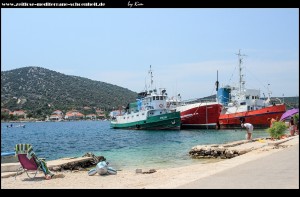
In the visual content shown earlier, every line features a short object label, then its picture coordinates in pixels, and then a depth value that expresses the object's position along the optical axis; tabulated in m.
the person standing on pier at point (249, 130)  21.08
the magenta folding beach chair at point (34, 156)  9.75
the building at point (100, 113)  112.09
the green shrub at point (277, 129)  20.22
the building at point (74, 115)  100.12
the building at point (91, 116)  115.31
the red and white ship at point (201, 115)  55.16
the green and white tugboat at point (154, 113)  54.81
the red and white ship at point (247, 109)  47.12
